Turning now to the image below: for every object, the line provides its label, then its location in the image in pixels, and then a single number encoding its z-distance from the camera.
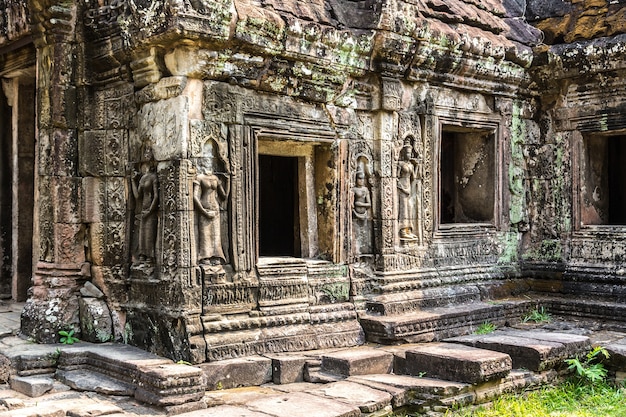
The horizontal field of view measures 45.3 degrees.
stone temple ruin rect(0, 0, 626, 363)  6.48
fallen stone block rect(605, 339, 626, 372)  7.10
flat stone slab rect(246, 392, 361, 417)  5.27
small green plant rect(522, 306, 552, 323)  8.88
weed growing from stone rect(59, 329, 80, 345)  6.93
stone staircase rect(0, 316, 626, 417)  5.55
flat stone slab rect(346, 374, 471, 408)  5.95
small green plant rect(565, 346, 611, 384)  6.95
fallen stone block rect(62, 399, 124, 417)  5.28
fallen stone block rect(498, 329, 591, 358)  7.07
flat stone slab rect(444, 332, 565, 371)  6.77
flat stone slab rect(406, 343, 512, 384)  6.18
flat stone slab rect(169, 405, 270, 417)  5.25
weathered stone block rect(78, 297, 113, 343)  6.97
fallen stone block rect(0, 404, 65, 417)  5.21
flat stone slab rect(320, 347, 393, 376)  6.45
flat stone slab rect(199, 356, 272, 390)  6.13
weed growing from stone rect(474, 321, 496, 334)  8.05
